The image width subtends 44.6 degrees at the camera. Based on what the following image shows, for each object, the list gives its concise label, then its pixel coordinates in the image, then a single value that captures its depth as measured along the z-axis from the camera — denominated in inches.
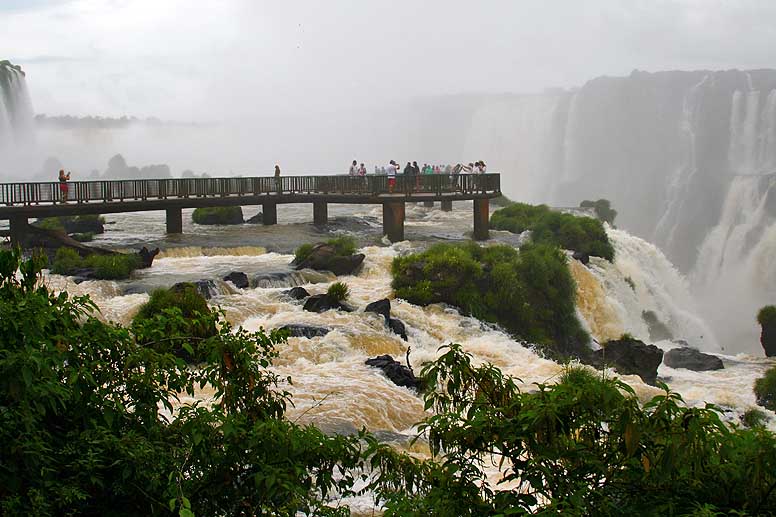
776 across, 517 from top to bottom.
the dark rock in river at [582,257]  1052.5
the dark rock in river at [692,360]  868.6
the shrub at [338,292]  764.6
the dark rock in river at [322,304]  750.5
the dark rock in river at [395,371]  583.8
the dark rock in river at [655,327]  1103.4
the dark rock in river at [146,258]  911.9
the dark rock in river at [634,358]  786.8
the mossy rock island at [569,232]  1126.4
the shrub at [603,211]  1756.9
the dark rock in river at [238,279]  818.2
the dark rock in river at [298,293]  785.6
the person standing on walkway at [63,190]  1052.5
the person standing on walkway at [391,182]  1202.6
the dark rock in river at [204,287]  745.9
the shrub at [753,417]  663.0
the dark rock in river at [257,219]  1396.4
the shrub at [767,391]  713.0
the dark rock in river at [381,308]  746.8
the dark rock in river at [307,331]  673.0
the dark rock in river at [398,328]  723.4
